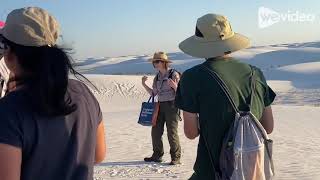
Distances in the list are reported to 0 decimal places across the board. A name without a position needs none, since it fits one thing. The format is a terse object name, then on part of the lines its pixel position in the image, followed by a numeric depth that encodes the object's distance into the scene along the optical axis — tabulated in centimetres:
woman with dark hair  193
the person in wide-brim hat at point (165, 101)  745
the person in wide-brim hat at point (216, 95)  293
